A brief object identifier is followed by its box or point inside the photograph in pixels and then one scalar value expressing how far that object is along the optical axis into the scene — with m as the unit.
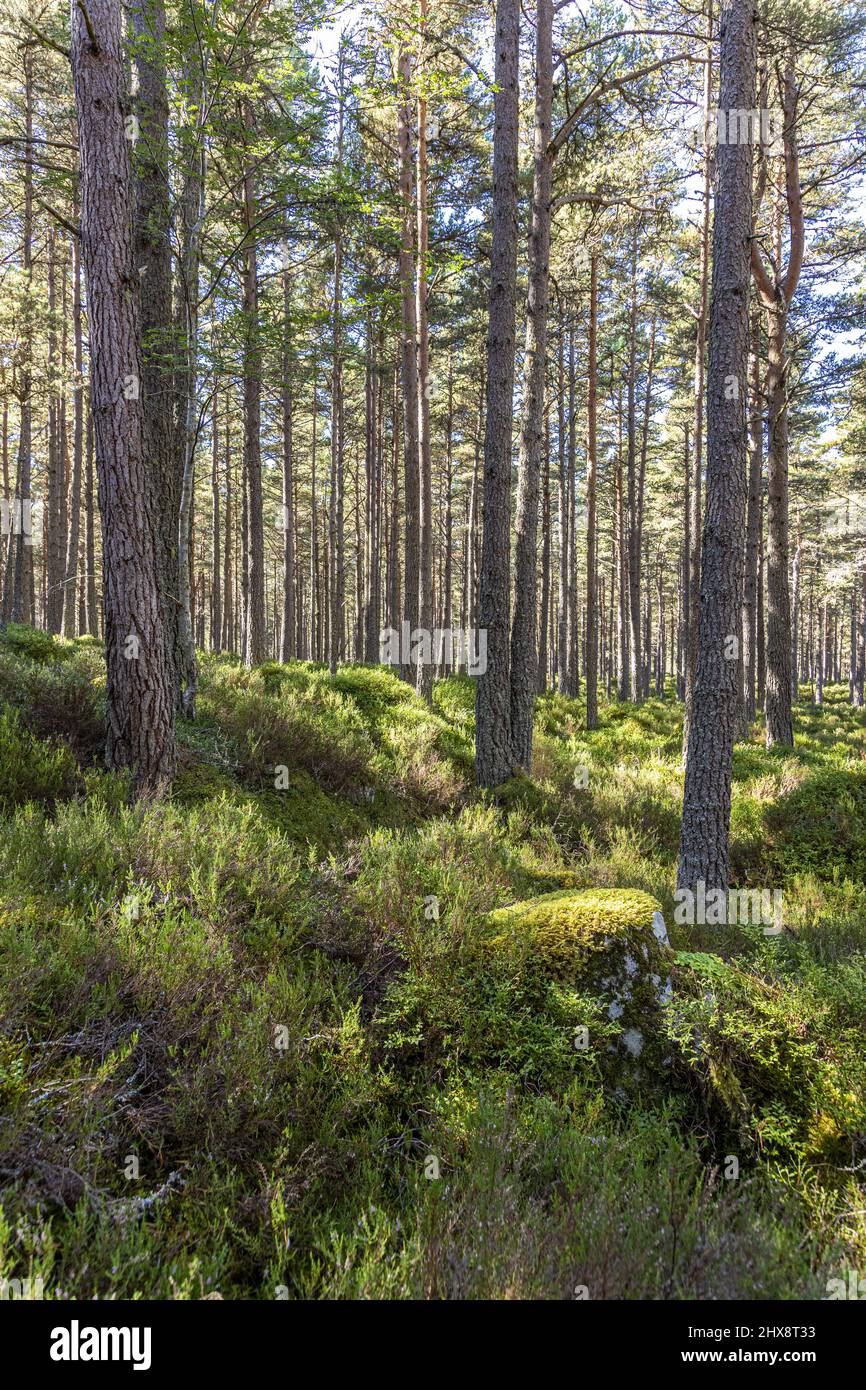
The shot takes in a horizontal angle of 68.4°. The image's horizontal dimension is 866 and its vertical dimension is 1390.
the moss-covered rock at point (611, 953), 3.50
